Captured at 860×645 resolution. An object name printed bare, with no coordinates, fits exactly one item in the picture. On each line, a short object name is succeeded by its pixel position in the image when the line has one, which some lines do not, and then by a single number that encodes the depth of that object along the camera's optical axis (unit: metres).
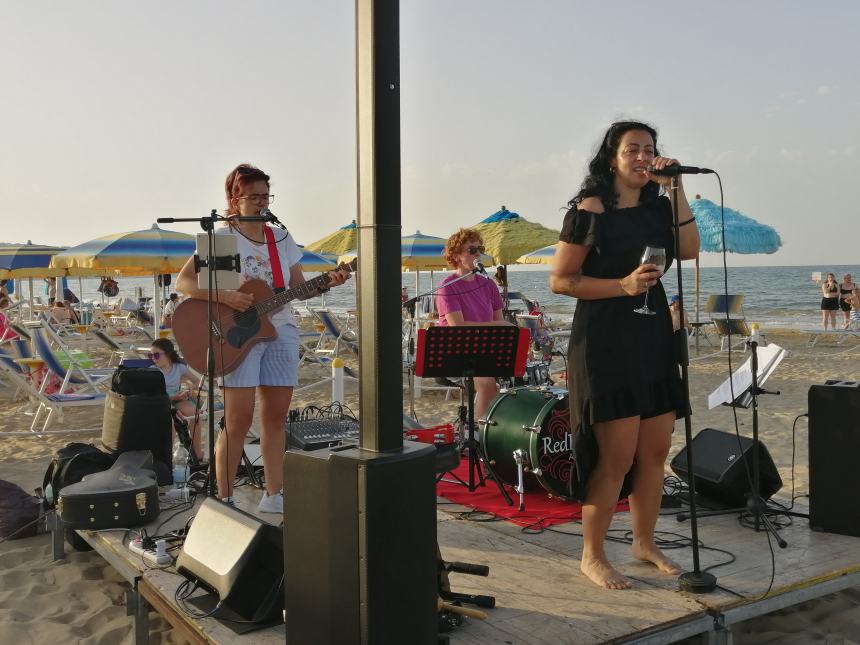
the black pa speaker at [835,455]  3.73
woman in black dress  3.06
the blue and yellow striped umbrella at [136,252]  10.81
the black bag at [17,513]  4.78
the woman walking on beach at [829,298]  19.30
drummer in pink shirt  5.57
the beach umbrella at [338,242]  14.95
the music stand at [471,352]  4.68
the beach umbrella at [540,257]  15.45
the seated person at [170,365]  7.19
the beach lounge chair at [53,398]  7.82
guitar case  3.97
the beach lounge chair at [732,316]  15.13
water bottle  5.01
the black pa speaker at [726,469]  4.21
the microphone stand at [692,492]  2.90
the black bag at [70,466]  4.52
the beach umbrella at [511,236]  11.84
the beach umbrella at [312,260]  15.55
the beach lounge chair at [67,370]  8.44
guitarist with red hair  3.94
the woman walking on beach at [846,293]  19.30
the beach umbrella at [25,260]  15.84
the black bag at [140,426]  4.97
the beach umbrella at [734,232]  15.64
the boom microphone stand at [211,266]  3.72
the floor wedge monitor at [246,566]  2.84
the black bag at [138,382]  5.06
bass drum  4.50
